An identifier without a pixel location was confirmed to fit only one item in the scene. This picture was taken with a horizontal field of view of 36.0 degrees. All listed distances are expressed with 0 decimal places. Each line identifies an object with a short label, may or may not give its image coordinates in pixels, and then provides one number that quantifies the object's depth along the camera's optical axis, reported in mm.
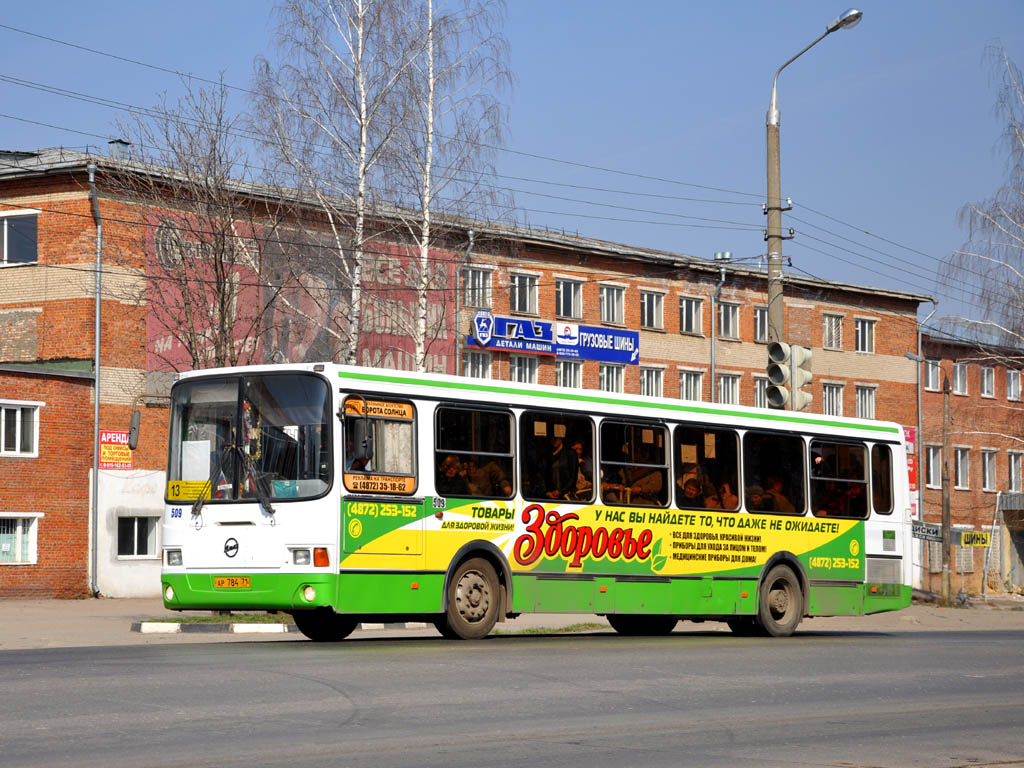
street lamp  22422
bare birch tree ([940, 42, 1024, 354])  38531
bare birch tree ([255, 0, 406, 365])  36594
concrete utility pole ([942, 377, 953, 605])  48947
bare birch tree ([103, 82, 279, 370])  32656
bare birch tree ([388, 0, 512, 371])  36750
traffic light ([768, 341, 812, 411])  22469
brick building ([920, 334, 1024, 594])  68438
